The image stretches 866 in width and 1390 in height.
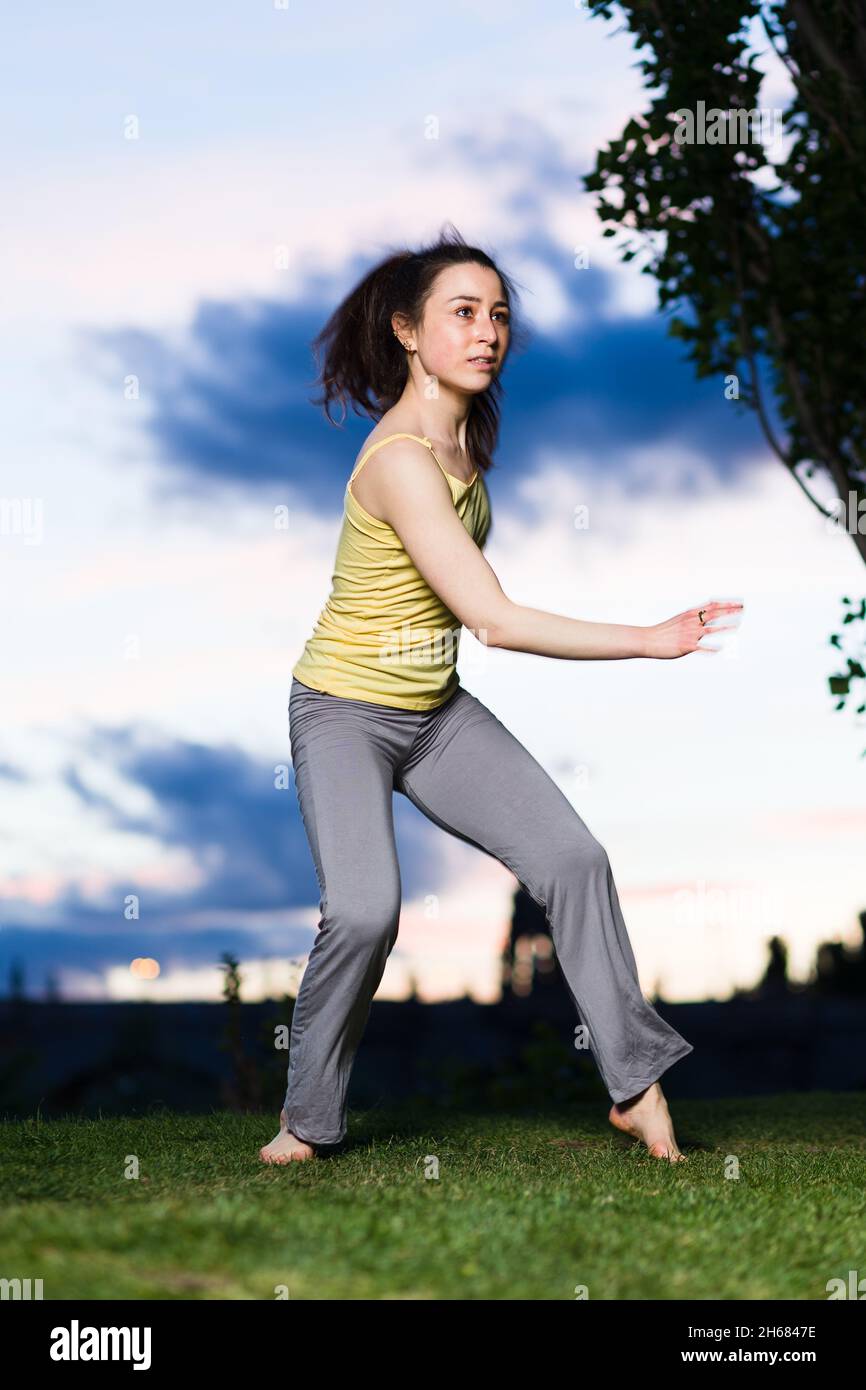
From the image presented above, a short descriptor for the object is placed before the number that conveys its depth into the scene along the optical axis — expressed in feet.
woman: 14.01
